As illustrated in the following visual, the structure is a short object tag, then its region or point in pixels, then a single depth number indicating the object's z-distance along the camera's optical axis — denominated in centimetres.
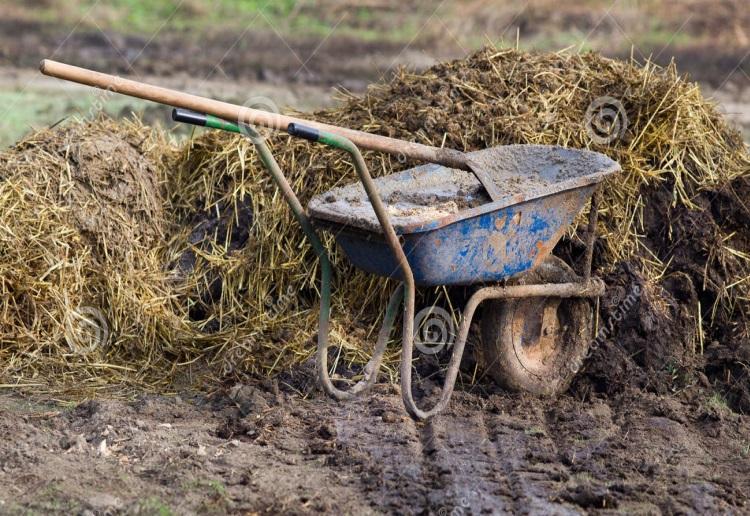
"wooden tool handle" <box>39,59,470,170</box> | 692
